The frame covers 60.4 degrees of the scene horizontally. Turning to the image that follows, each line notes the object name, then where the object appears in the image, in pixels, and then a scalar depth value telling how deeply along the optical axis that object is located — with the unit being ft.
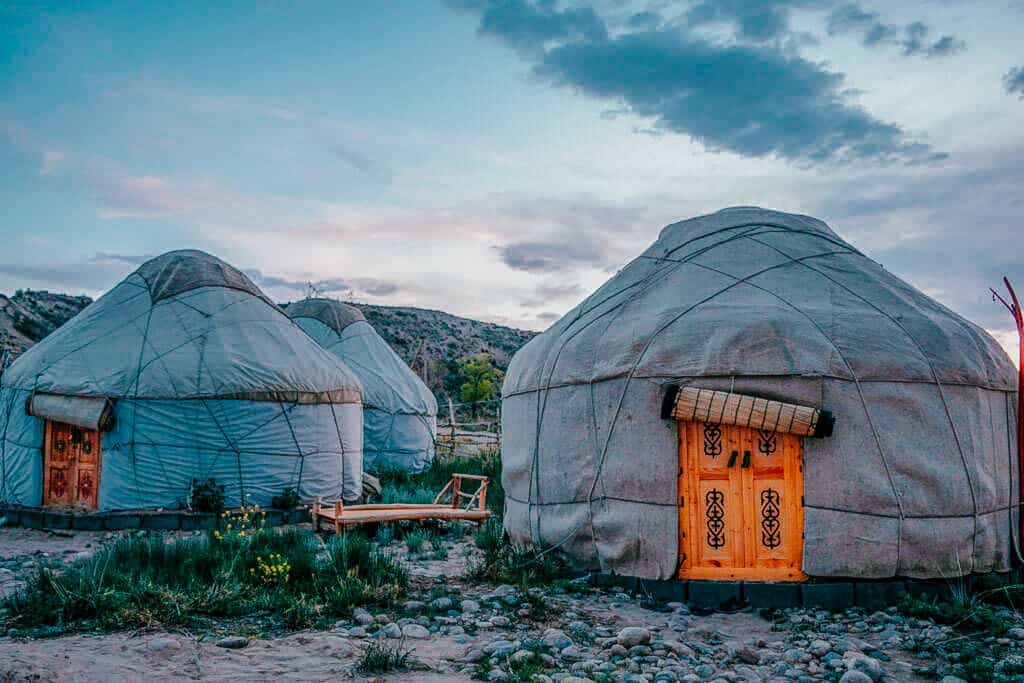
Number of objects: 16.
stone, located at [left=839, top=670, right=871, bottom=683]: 14.15
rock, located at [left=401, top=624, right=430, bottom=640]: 16.71
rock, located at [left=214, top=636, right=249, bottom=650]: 15.43
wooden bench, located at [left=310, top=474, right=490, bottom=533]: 28.60
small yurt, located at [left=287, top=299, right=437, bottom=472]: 51.90
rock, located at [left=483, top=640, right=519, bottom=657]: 15.16
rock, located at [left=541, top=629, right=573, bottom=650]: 15.89
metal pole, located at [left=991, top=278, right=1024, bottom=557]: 21.76
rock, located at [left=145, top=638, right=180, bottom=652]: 14.71
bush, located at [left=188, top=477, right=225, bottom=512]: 32.58
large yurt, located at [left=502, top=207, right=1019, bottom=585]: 19.75
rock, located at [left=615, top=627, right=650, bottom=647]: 16.31
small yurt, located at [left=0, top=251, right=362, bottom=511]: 32.78
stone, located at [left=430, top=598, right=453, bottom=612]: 18.81
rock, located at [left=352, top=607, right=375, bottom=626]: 17.58
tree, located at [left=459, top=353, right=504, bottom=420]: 101.19
